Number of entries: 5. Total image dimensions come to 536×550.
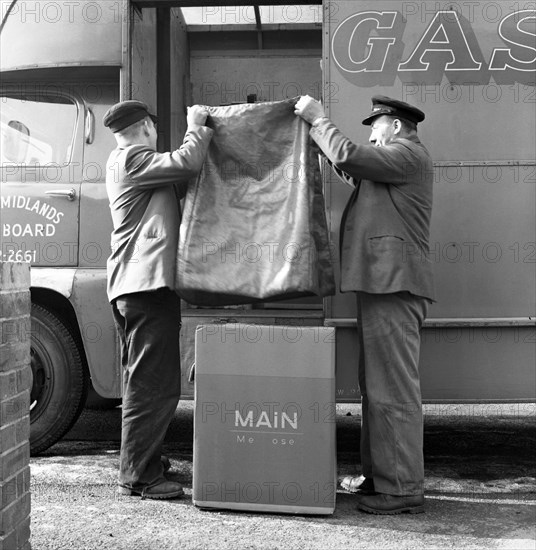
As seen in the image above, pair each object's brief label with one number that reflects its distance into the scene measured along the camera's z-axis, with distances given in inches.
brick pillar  88.9
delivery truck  175.3
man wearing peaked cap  150.9
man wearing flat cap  154.5
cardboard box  149.6
